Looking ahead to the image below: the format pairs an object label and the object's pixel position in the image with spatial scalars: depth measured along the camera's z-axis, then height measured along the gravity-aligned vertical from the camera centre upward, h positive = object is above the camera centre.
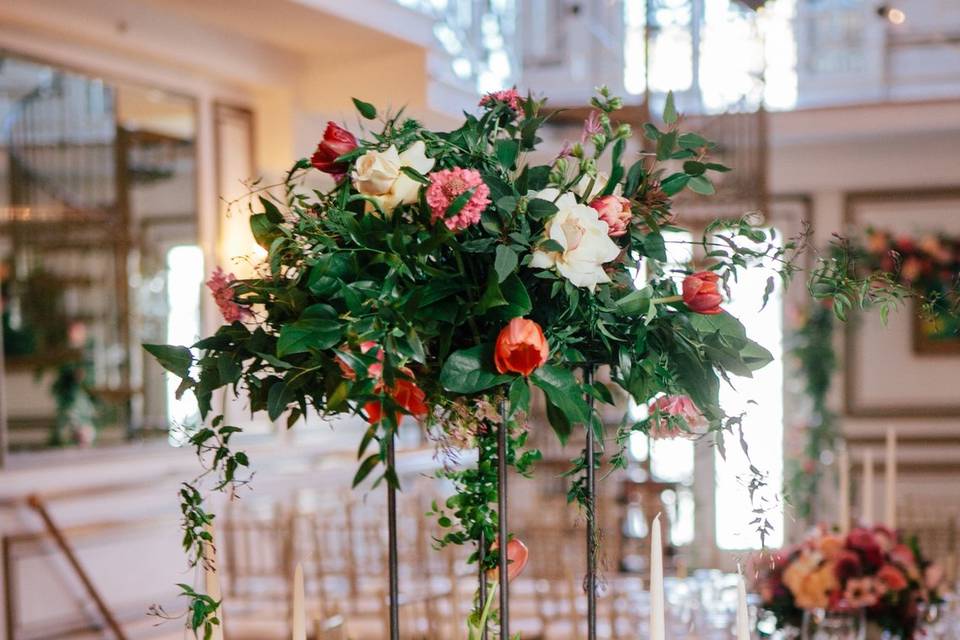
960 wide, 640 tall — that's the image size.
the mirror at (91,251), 5.23 +0.22
